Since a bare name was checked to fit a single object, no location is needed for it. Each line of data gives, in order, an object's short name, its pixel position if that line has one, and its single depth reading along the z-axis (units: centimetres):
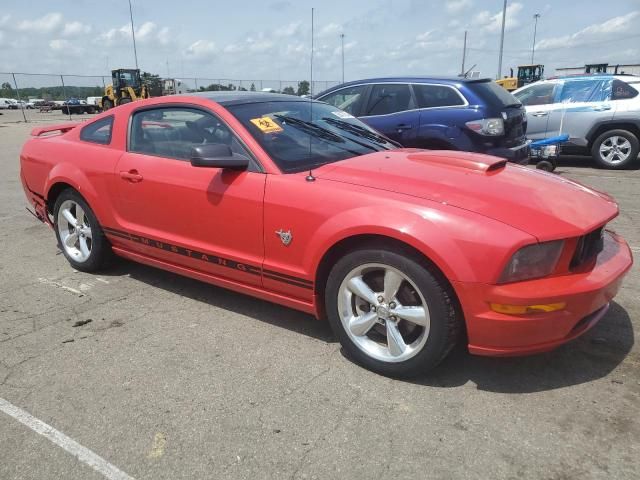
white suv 946
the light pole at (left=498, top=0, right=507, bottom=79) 3562
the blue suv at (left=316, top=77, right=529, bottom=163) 673
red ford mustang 255
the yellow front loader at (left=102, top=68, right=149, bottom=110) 3053
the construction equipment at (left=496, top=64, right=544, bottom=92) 3173
